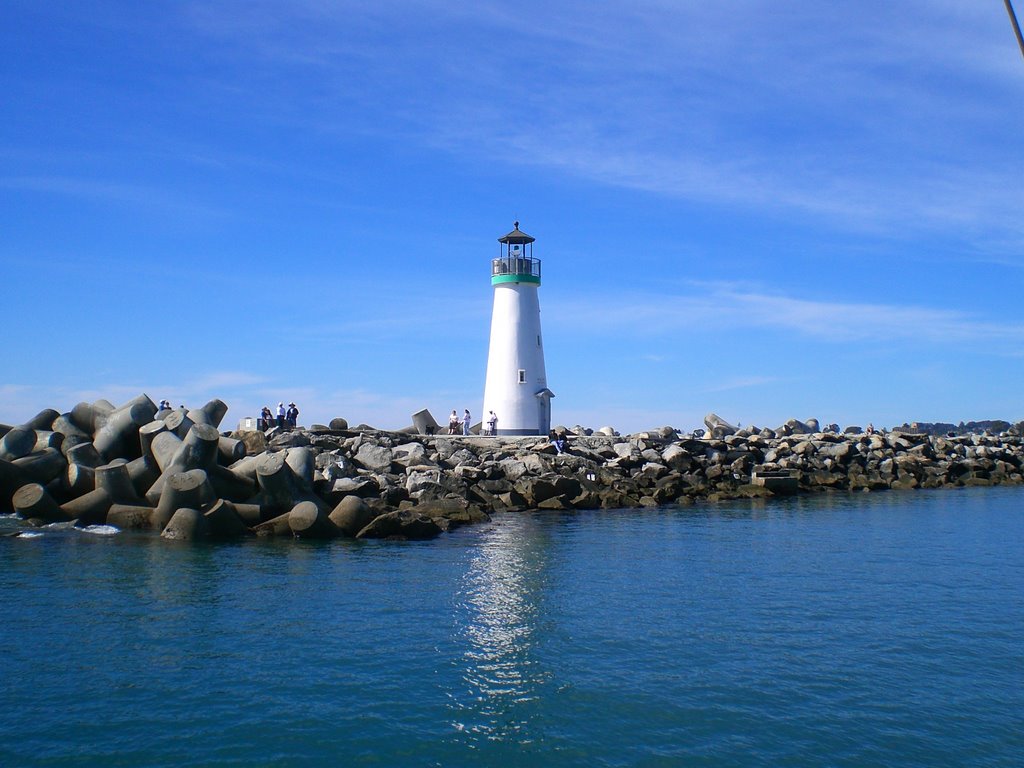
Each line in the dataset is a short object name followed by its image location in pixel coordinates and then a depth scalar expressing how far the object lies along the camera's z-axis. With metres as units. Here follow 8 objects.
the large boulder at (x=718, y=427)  45.47
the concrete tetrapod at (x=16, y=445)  23.44
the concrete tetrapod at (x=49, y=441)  24.08
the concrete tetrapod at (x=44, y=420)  25.89
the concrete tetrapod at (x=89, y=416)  25.84
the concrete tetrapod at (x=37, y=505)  21.42
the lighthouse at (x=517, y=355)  39.84
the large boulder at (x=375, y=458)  28.27
